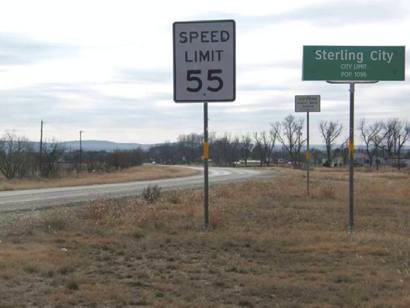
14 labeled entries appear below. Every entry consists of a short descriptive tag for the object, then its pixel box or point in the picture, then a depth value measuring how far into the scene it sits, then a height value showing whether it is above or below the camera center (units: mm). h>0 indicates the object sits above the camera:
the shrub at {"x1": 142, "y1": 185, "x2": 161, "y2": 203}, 17578 -1062
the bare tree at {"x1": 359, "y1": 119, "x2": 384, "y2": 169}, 134375 +3276
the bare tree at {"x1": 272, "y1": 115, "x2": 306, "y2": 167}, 133250 +3314
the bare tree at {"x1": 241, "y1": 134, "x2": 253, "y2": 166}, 154875 +2487
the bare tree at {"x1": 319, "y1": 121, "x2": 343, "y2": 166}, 136000 +4655
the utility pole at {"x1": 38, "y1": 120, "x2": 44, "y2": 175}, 63828 -422
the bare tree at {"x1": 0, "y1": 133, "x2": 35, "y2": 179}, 66312 -557
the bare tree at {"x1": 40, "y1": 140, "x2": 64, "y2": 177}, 61656 -225
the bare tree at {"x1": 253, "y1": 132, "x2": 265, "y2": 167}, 140725 +1393
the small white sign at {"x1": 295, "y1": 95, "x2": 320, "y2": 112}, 20703 +1717
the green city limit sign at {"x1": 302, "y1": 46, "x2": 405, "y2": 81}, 11602 +1674
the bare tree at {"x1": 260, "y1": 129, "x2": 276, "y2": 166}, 144375 +1782
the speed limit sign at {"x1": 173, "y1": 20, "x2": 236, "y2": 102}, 10578 +1550
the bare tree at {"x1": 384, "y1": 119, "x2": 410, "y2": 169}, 134375 +4087
